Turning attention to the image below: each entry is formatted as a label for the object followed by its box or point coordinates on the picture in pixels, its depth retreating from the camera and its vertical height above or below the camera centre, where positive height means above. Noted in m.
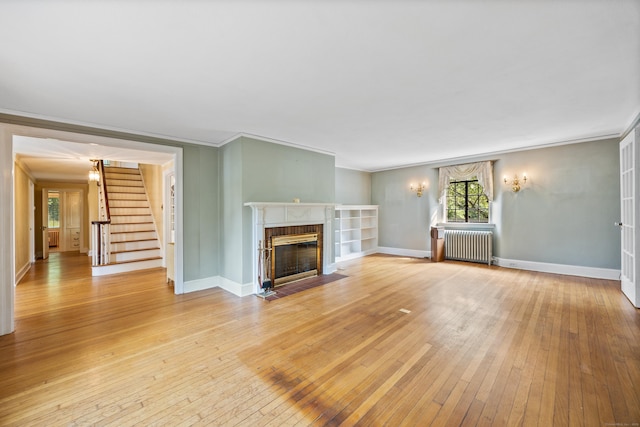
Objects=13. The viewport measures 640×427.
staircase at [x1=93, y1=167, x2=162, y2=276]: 5.95 -0.27
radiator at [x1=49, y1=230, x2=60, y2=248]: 9.70 -0.85
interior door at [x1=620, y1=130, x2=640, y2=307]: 3.53 -0.11
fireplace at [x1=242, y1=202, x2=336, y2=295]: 4.28 -0.30
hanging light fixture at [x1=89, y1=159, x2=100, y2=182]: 6.40 +1.07
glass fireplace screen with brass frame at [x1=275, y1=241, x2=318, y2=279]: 4.67 -0.87
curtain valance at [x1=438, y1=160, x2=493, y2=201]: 6.13 +0.92
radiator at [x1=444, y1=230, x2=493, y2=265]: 6.14 -0.86
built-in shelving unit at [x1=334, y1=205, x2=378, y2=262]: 6.98 -0.55
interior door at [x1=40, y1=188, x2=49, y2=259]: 7.59 -0.19
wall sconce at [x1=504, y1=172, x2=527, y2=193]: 5.69 +0.61
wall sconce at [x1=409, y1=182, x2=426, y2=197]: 7.32 +0.66
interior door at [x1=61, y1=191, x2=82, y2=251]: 8.86 -0.16
